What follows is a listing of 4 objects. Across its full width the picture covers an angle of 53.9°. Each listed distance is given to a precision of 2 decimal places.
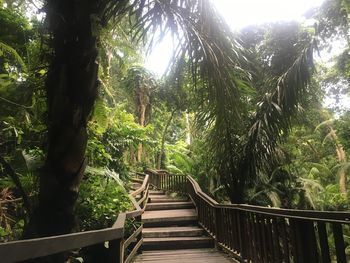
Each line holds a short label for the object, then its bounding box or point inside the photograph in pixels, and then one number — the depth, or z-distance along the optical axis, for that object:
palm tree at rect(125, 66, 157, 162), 18.03
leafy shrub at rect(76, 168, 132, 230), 4.88
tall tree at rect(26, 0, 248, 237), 2.85
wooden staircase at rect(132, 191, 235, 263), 6.00
